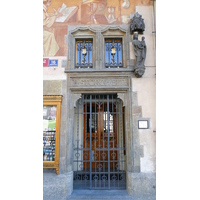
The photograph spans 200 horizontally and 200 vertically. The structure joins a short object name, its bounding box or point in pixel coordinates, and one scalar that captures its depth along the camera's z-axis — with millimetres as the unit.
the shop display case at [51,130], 5180
